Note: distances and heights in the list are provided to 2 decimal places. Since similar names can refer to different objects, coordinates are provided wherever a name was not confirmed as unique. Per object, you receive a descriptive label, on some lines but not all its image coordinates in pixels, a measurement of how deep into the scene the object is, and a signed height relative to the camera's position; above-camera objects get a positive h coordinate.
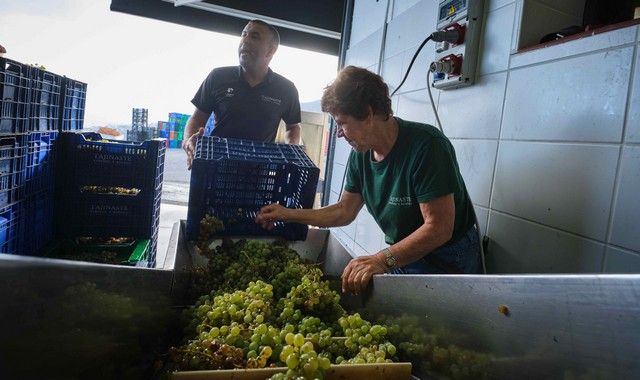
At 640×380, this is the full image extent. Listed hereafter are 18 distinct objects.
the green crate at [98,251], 2.20 -0.68
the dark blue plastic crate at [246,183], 1.64 -0.14
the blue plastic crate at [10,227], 1.75 -0.47
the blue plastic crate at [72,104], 2.45 +0.18
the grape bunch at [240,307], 1.08 -0.44
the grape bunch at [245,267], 1.38 -0.43
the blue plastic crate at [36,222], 2.00 -0.51
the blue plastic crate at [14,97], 1.71 +0.13
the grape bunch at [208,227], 1.61 -0.33
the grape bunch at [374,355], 0.89 -0.44
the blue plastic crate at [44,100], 2.02 +0.15
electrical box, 1.93 +0.64
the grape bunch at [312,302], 1.19 -0.44
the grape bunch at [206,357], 0.84 -0.46
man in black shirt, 2.69 +0.39
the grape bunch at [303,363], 0.77 -0.41
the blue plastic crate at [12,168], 1.78 -0.20
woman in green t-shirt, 1.42 -0.06
